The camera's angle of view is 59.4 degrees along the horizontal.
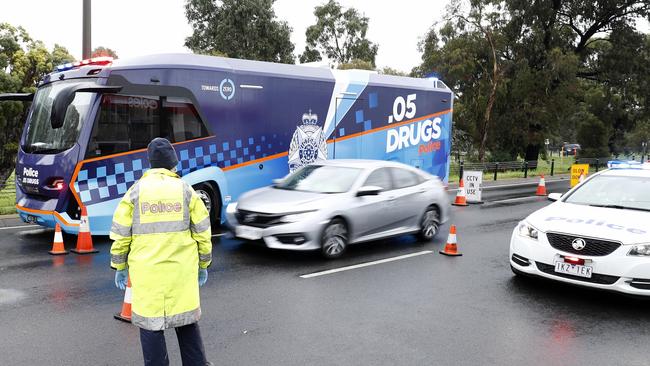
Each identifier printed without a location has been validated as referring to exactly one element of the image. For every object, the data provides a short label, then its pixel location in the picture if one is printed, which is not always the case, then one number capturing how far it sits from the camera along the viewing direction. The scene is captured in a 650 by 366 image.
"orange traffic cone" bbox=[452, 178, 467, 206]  15.85
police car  6.38
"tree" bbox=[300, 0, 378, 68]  52.72
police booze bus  9.29
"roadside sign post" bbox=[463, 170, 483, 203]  16.39
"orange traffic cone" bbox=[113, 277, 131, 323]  5.75
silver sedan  8.38
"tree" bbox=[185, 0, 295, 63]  45.88
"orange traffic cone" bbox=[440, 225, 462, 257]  9.35
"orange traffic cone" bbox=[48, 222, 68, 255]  8.72
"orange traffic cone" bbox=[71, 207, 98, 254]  8.84
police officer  3.63
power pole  12.70
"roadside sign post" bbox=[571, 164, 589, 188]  21.17
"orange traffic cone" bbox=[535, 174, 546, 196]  19.30
